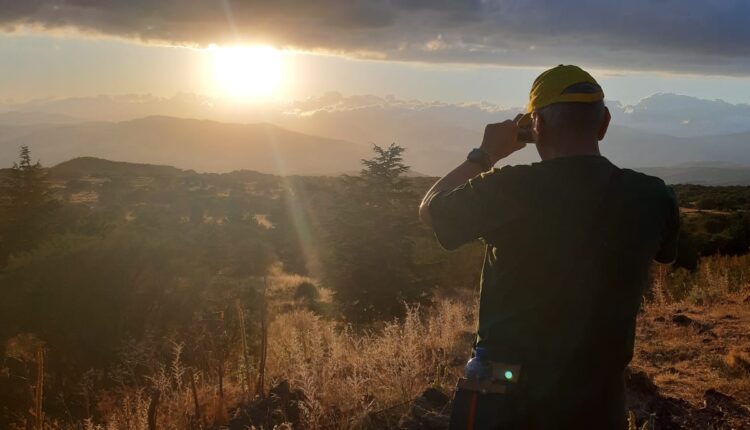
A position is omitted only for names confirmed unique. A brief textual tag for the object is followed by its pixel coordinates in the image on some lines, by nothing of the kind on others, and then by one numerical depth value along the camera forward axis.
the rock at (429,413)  3.64
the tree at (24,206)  16.09
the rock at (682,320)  6.49
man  1.89
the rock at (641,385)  4.27
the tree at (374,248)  12.72
